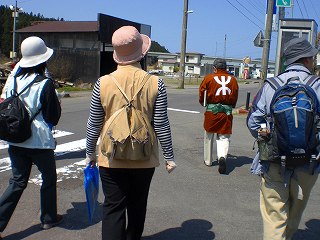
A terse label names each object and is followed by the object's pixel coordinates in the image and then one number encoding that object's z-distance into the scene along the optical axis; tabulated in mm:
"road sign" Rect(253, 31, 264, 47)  13414
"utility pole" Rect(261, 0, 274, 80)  13633
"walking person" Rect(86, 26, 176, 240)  2914
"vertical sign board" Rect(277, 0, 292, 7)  12766
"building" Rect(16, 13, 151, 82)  27547
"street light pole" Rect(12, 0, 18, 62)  35369
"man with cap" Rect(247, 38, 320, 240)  3047
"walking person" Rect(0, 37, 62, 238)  3649
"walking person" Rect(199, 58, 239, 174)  6297
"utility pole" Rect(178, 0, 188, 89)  30781
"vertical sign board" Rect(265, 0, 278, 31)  13750
